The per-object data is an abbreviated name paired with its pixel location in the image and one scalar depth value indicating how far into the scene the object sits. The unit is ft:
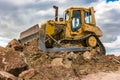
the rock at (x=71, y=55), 26.66
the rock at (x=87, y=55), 27.30
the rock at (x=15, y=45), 30.73
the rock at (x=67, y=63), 24.80
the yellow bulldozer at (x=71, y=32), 29.55
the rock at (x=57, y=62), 25.31
